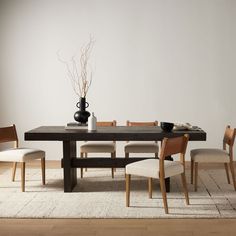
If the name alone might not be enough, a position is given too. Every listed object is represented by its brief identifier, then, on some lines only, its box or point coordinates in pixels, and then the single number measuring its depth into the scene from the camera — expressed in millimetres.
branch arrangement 6457
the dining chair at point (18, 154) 4758
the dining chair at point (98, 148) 5340
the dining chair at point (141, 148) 5305
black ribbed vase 5195
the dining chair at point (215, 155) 4766
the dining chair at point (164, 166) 3973
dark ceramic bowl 4688
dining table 4559
